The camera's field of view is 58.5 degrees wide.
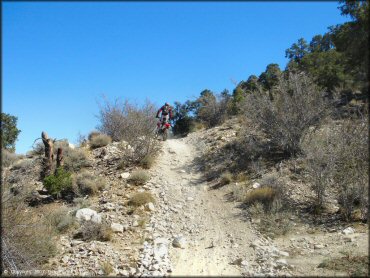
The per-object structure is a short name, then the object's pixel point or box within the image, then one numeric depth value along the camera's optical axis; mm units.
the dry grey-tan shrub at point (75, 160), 14281
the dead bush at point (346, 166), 8742
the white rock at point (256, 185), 11151
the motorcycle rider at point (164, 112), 17953
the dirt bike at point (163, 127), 18188
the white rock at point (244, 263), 7129
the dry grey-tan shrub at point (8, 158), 16641
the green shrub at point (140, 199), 10570
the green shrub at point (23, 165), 15372
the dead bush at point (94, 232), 8695
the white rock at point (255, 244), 7948
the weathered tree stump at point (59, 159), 13117
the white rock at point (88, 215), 9385
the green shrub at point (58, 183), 11797
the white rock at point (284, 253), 7376
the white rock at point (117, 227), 9047
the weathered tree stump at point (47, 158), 13172
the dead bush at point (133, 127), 14242
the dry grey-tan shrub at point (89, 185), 11875
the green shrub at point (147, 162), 13716
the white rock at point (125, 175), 12703
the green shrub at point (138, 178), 12242
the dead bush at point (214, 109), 22578
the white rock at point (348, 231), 8028
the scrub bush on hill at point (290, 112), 12766
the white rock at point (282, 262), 6951
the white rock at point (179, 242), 8203
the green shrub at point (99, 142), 17500
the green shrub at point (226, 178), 12203
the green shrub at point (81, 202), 10741
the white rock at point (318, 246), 7619
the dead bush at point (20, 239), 7361
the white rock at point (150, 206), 10383
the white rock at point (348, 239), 7672
